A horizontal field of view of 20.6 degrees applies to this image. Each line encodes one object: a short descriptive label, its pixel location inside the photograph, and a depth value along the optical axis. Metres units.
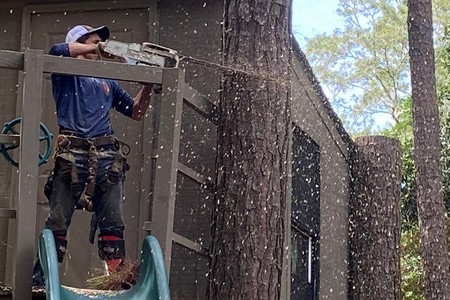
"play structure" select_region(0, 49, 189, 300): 5.75
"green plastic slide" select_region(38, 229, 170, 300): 5.41
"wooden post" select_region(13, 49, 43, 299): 5.90
